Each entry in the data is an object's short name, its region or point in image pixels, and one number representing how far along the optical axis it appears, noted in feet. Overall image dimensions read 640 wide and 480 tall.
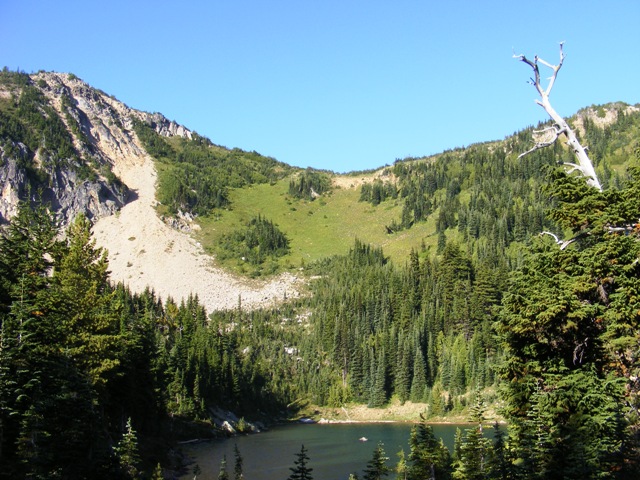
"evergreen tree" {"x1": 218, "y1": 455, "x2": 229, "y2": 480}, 142.02
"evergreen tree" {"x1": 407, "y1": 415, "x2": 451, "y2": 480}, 112.78
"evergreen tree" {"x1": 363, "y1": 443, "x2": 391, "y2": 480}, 112.68
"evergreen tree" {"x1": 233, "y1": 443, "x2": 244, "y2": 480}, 146.30
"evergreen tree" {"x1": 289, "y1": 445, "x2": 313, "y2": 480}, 96.68
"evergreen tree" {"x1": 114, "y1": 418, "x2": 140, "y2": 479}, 126.62
